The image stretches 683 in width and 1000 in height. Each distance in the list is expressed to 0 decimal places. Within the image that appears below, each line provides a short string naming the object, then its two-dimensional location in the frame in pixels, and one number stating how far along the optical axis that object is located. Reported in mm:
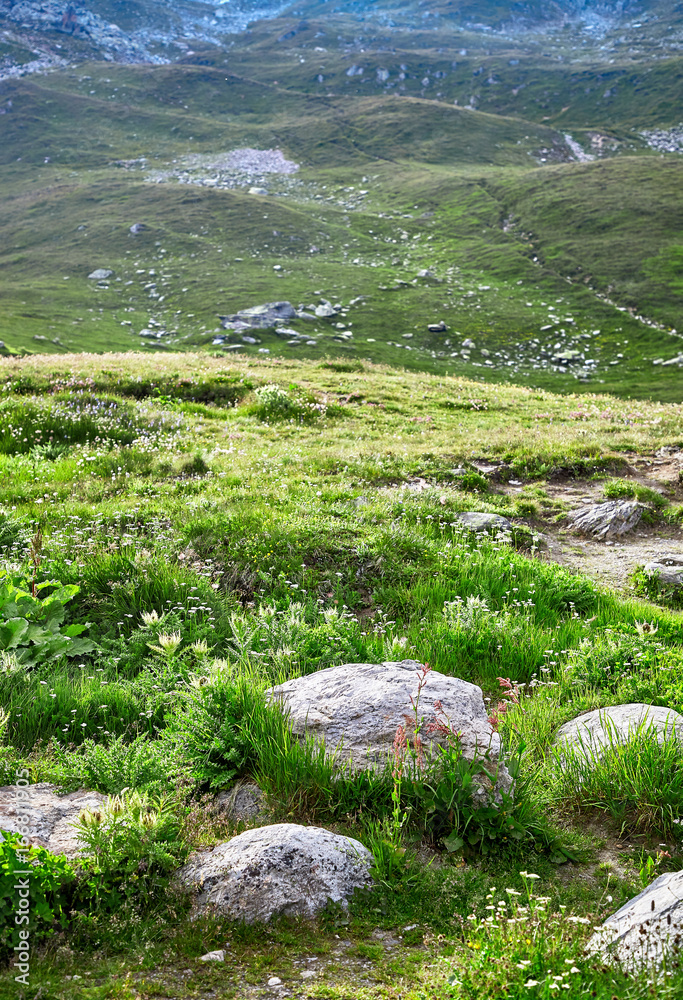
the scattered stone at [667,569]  8648
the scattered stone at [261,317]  55156
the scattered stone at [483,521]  9883
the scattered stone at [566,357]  58500
